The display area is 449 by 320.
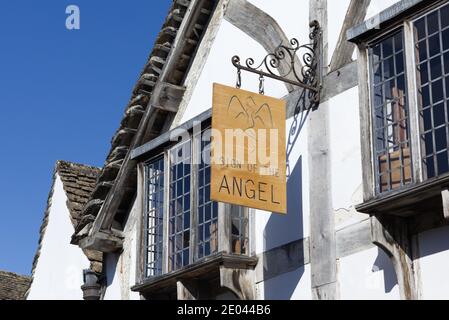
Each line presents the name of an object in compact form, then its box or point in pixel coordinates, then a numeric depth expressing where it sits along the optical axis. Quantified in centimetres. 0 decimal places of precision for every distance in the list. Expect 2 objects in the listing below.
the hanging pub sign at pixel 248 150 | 1120
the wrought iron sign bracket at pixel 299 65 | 1211
